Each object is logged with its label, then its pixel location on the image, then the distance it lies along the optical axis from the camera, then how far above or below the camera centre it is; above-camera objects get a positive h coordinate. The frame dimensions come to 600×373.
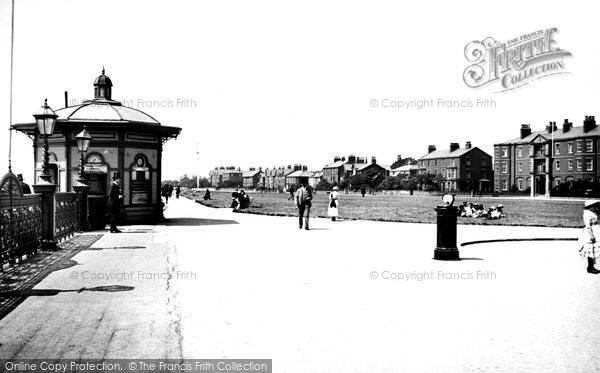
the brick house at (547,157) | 73.25 +4.71
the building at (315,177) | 166.50 +3.63
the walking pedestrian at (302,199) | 20.36 -0.32
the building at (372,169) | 135.62 +5.16
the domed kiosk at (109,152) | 21.77 +1.40
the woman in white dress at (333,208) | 25.88 -0.80
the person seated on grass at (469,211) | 28.19 -0.99
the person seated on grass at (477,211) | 27.73 -0.97
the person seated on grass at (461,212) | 28.47 -1.04
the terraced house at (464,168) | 102.03 +4.04
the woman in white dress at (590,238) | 10.08 -0.82
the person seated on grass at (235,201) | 36.59 -0.72
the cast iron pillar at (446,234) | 11.55 -0.88
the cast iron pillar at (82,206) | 18.92 -0.58
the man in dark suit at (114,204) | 18.22 -0.47
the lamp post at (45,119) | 13.88 +1.67
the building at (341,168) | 145.38 +5.74
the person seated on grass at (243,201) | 38.59 -0.76
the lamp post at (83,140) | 19.19 +1.62
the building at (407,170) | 121.99 +4.43
